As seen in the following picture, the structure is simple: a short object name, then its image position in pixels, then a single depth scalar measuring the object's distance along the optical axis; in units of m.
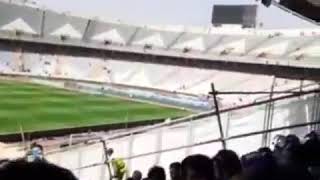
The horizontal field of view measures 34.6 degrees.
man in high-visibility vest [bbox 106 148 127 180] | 5.61
